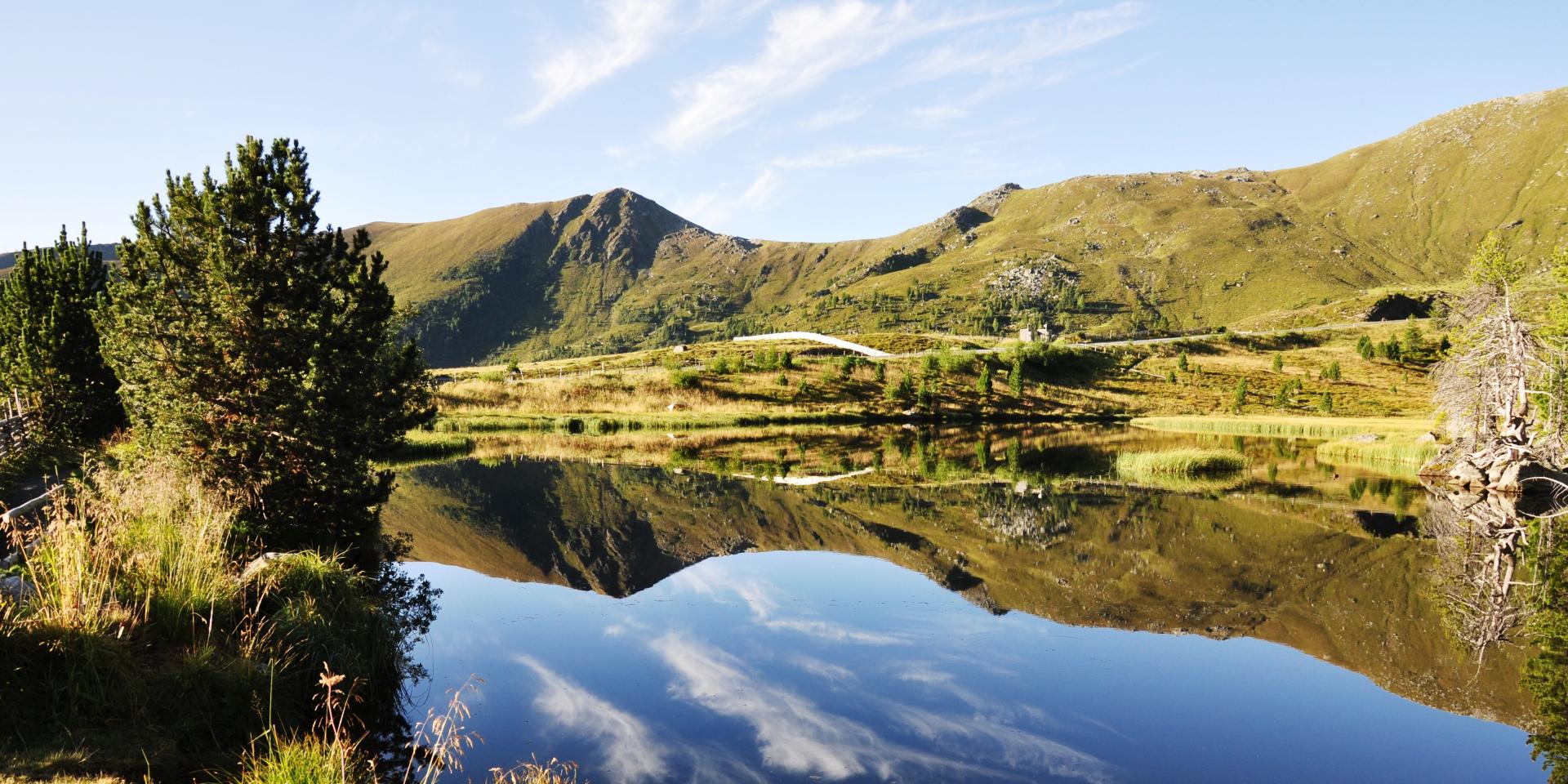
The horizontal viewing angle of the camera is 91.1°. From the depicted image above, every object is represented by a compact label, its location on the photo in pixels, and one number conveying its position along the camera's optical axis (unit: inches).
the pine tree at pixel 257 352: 740.6
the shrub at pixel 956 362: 4013.3
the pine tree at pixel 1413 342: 4212.6
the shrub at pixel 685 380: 3543.3
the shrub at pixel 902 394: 3671.3
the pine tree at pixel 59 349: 1321.4
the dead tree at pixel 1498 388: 1478.8
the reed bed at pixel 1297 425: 2810.0
